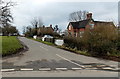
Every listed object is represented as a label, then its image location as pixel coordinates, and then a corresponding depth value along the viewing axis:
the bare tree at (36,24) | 57.52
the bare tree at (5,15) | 13.61
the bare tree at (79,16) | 46.75
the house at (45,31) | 40.56
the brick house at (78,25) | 31.82
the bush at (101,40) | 10.62
